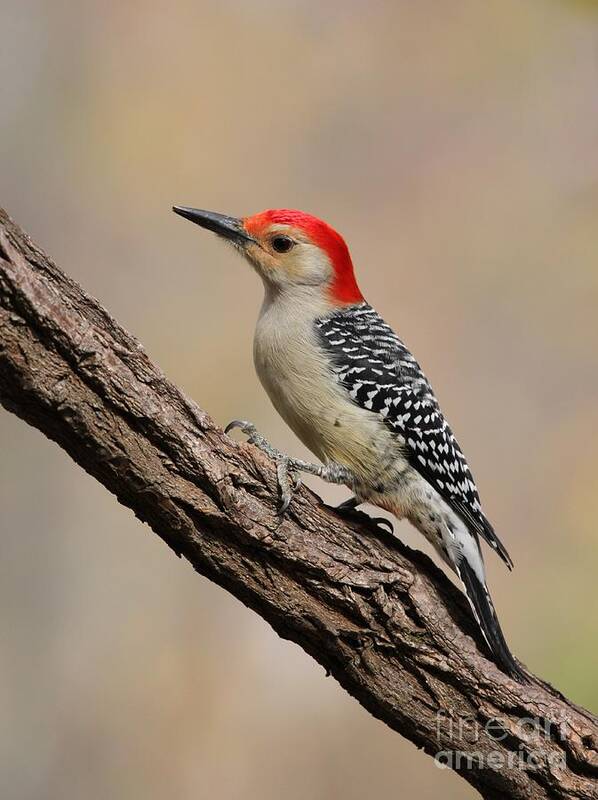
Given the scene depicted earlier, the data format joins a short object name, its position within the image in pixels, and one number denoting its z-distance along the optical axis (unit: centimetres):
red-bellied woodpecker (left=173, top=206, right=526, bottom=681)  671
